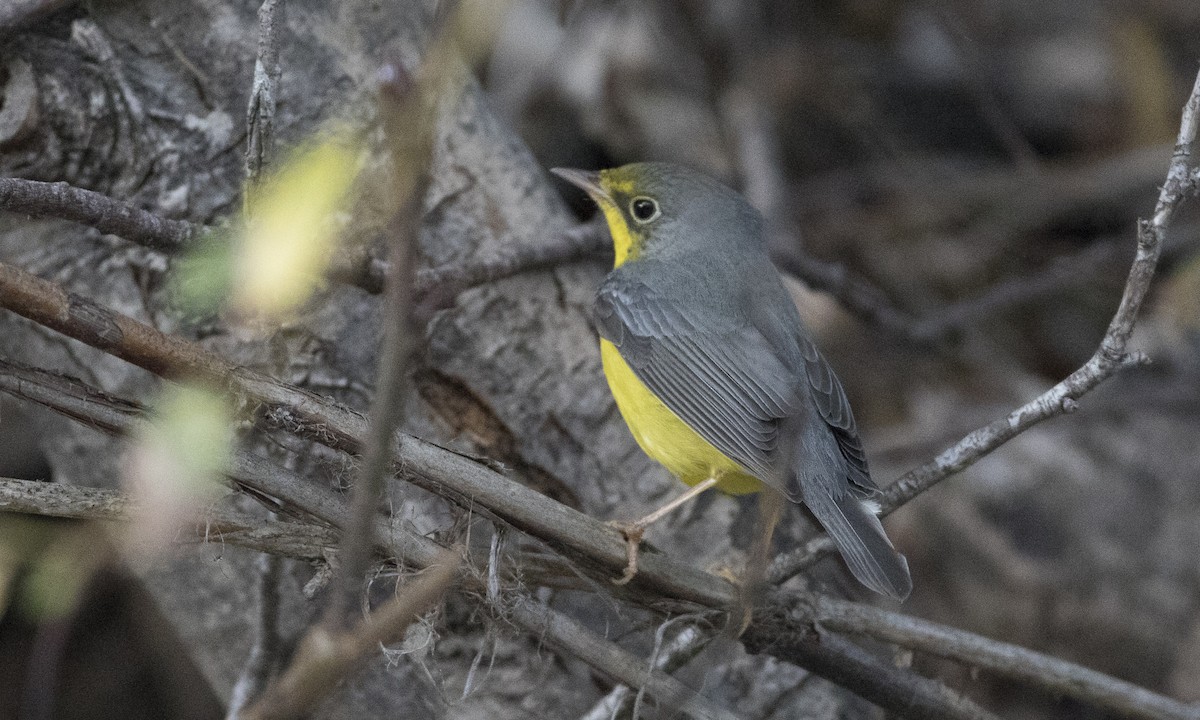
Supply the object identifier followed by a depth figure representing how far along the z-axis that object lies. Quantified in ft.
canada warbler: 20.56
